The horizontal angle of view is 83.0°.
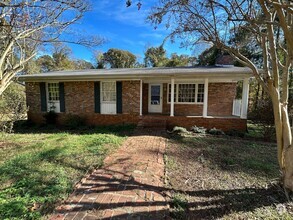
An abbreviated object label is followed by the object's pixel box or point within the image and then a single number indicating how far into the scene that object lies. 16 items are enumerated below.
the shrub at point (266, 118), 6.66
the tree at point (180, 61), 22.88
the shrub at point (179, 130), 7.25
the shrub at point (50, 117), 9.24
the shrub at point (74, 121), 8.65
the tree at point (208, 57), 16.50
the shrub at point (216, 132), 7.27
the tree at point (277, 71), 2.56
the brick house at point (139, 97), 7.77
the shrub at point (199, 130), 7.30
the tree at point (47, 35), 5.44
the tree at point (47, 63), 25.48
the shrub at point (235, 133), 7.14
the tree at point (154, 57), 25.53
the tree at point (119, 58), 29.62
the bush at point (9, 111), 6.19
